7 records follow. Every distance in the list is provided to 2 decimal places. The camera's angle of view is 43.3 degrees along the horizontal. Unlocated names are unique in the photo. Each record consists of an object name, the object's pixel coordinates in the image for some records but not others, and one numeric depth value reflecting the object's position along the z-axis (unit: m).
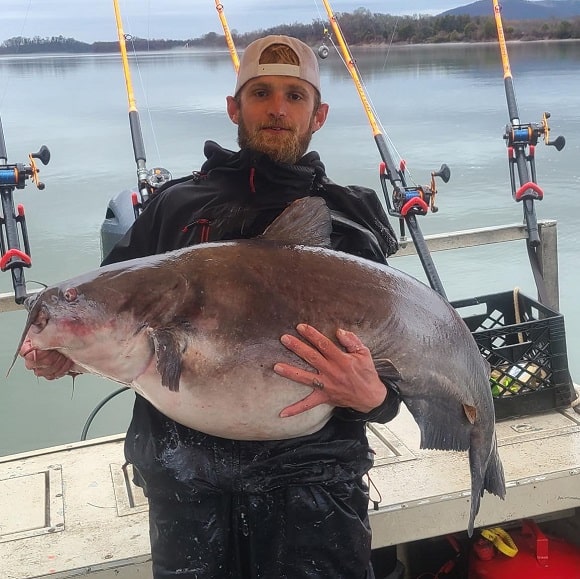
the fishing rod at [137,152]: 2.75
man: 1.48
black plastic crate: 2.57
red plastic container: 2.33
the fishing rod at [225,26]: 3.46
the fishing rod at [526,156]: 3.04
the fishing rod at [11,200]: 2.70
